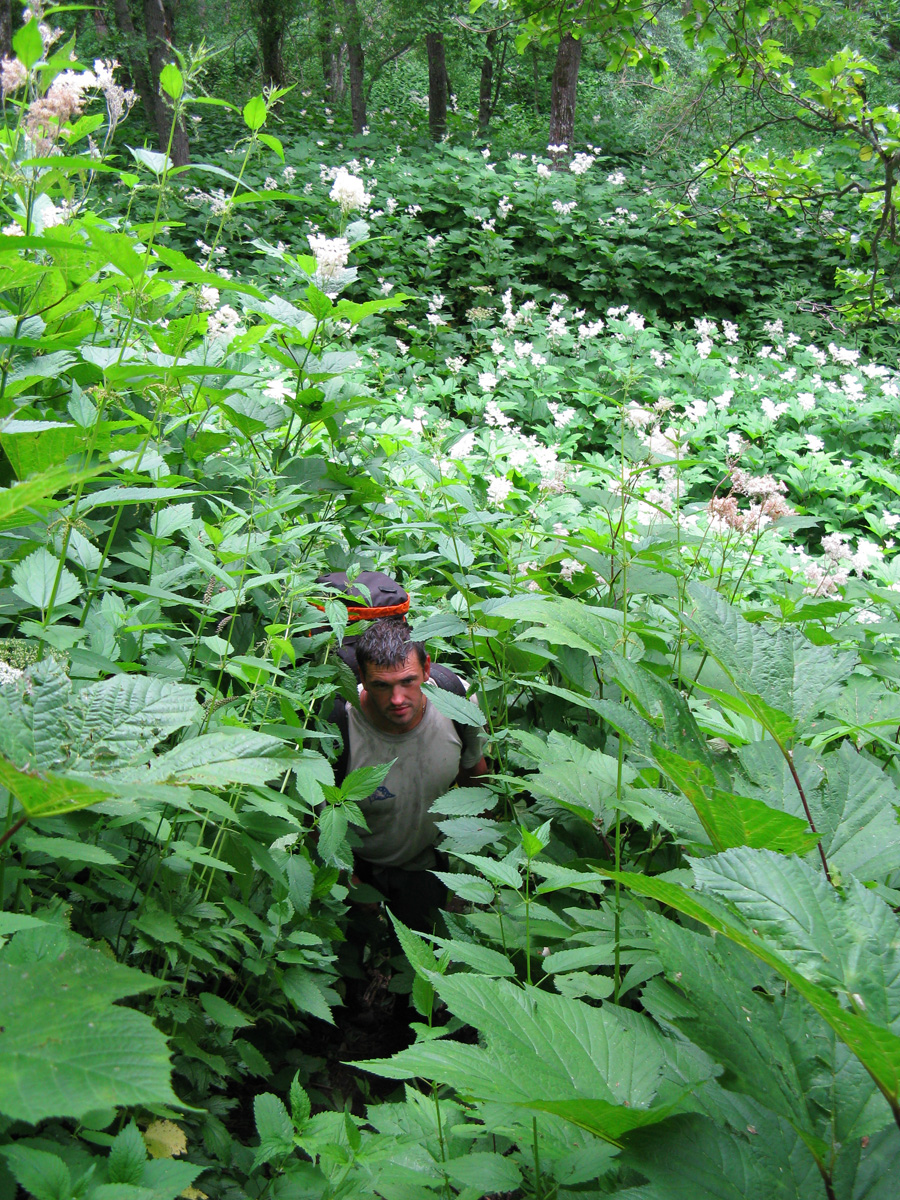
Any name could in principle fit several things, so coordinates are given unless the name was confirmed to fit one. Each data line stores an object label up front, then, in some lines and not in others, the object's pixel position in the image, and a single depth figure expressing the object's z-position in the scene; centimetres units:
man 310
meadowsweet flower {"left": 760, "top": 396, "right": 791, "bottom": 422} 795
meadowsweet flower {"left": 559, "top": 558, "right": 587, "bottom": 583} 279
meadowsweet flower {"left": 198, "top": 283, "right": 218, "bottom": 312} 248
